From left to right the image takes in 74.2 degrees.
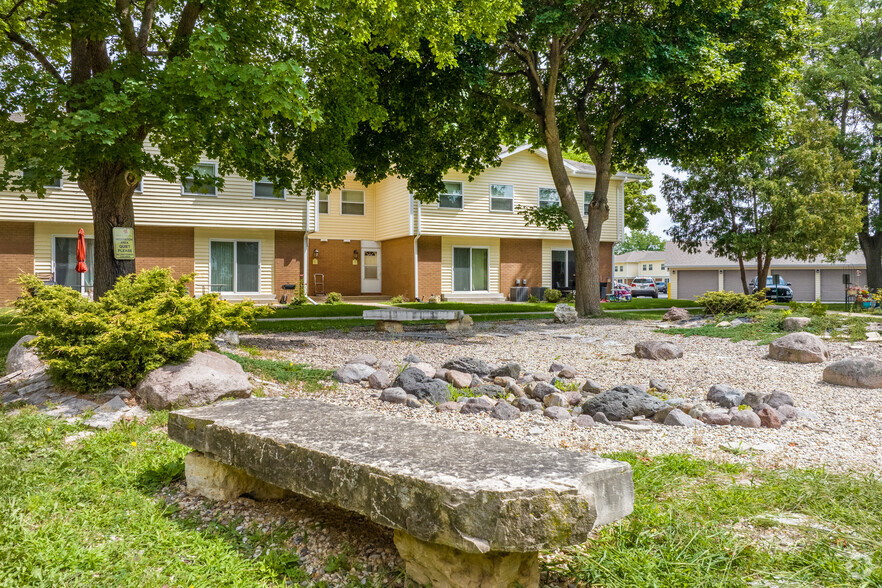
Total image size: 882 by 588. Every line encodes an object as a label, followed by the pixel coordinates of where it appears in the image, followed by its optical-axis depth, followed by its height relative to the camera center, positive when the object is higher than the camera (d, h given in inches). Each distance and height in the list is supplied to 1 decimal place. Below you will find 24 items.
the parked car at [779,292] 1211.2 -7.3
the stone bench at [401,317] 494.9 -24.5
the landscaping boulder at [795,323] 449.7 -26.9
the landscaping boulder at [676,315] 595.9 -27.2
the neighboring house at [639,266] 2694.4 +109.8
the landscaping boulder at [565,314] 585.6 -25.8
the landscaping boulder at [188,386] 216.8 -37.1
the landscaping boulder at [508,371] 306.8 -43.8
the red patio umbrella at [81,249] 497.0 +34.1
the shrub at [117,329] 220.1 -16.3
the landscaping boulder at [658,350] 367.6 -39.1
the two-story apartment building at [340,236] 744.3 +79.9
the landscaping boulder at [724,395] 245.9 -46.1
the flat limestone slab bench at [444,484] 88.7 -33.4
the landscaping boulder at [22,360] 271.9 -34.5
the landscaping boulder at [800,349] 353.4 -36.9
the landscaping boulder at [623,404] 224.8 -45.4
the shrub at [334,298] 867.4 -14.8
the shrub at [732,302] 576.4 -14.0
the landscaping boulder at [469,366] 308.5 -41.3
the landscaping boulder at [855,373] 282.0 -41.6
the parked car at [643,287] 1640.0 +2.5
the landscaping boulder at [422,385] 252.8 -43.6
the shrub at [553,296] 949.8 -12.5
